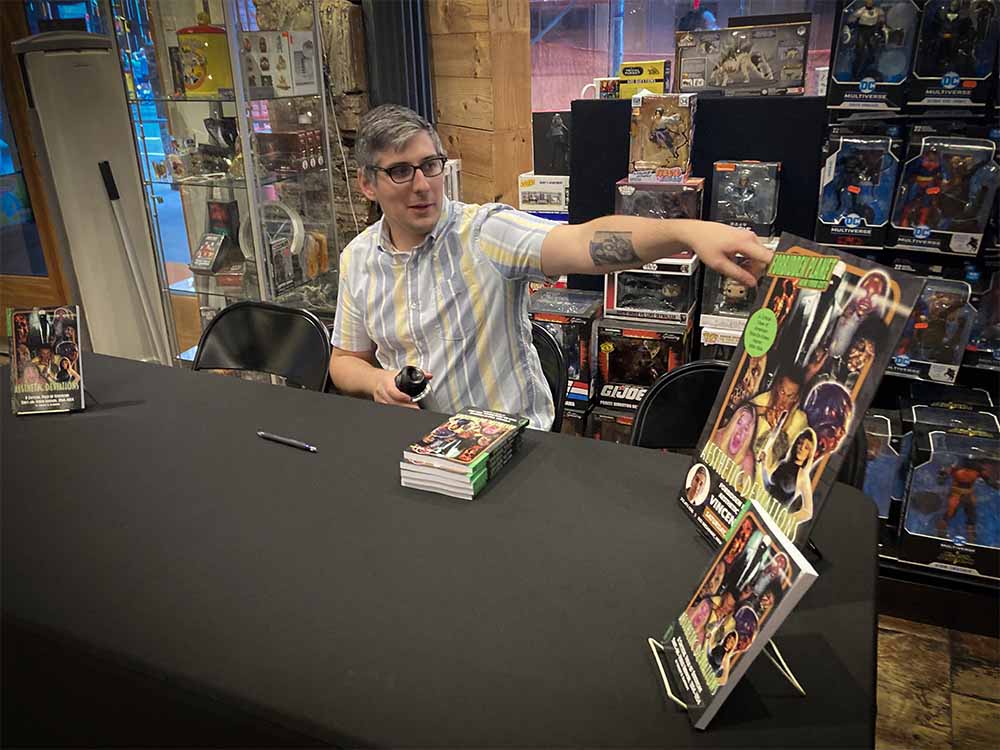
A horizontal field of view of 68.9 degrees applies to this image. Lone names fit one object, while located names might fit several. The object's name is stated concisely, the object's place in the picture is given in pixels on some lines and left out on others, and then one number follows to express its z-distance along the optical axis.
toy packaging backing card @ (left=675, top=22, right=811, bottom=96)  2.50
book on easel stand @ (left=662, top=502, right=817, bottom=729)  0.71
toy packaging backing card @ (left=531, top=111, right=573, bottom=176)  3.04
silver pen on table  1.39
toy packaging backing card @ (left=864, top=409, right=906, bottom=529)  2.28
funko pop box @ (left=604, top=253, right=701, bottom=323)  2.74
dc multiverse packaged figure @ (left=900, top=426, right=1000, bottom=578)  2.15
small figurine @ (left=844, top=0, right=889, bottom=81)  2.06
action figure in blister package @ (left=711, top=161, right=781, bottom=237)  2.55
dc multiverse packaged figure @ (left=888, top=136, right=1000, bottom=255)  2.06
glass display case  3.21
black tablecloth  0.79
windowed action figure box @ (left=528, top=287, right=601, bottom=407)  2.83
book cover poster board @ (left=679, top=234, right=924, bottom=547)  0.83
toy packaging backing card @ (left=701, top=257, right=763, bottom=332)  2.64
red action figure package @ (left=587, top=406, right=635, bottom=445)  2.83
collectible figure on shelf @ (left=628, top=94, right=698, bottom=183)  2.52
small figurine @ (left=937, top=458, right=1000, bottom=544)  2.16
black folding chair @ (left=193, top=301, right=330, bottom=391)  2.10
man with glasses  1.76
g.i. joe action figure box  2.74
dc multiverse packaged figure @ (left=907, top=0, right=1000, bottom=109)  1.96
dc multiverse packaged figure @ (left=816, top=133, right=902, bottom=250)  2.19
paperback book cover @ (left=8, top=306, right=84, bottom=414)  1.58
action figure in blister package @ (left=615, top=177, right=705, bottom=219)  2.58
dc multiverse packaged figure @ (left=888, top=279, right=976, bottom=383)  2.16
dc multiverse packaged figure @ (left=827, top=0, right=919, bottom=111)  2.04
